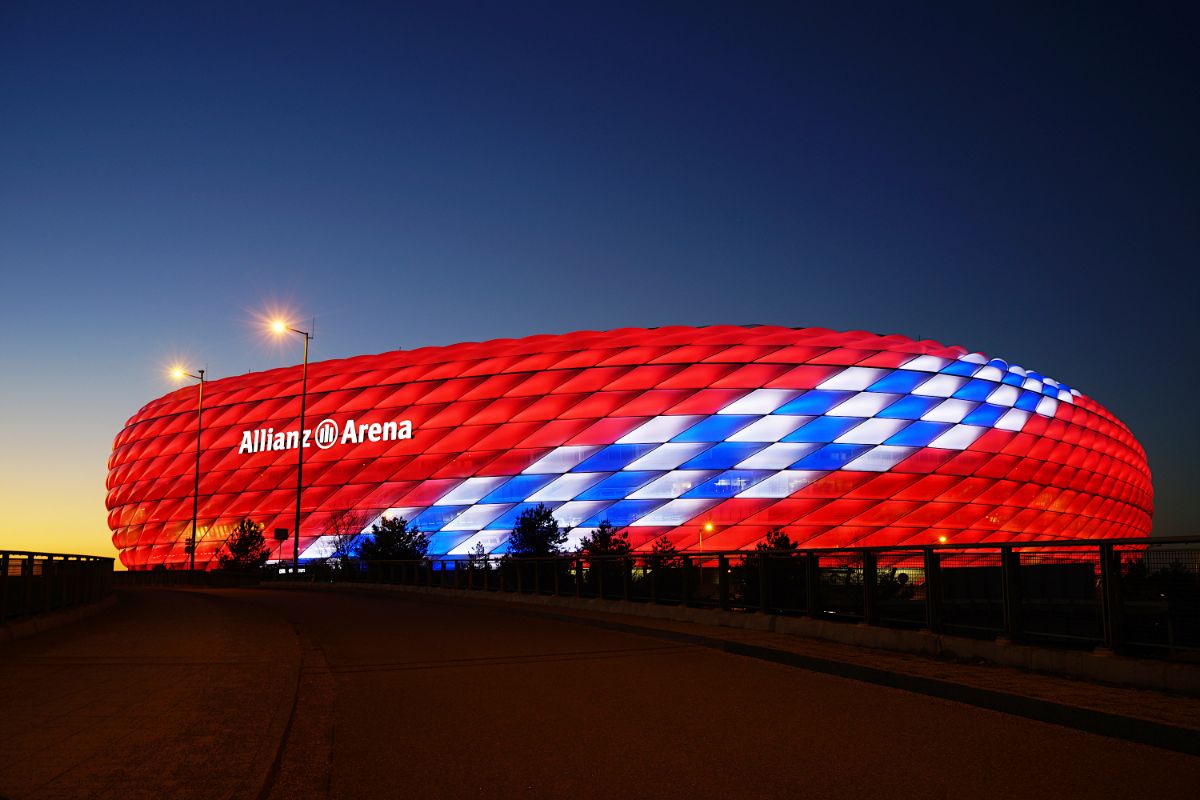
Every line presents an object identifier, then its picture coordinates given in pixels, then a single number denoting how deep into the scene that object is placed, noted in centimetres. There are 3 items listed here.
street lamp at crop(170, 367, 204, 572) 5100
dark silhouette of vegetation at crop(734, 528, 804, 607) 1549
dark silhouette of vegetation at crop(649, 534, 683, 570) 1939
